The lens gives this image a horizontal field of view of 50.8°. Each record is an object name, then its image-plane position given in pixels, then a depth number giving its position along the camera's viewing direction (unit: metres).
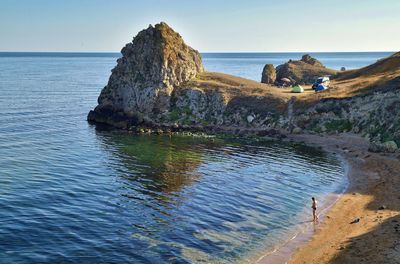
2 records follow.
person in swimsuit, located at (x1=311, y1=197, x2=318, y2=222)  40.44
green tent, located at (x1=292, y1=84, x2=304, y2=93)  103.38
